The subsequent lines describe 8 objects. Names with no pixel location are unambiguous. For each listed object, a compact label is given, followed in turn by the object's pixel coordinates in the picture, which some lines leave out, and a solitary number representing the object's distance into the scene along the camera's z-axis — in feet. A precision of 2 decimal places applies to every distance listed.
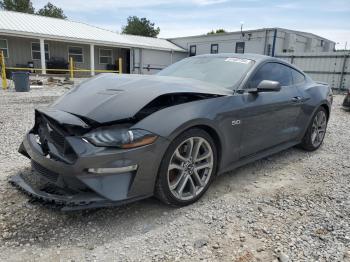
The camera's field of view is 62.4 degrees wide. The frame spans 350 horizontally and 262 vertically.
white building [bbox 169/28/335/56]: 71.56
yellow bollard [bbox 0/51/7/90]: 39.55
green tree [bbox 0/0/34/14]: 137.82
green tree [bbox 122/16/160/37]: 162.71
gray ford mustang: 7.41
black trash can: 37.17
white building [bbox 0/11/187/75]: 63.98
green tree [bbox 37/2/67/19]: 158.25
